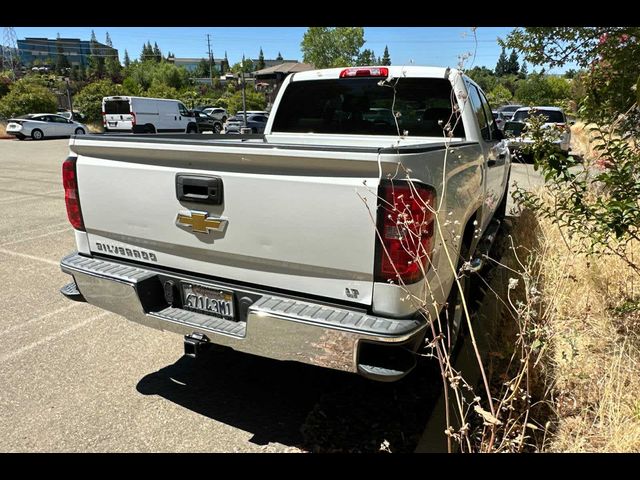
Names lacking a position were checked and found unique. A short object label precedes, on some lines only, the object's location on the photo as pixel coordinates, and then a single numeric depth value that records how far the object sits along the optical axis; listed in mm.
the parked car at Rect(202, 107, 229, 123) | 40719
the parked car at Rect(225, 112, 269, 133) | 28095
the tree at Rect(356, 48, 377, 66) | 53875
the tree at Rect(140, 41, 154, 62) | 128825
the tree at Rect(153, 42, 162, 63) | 136625
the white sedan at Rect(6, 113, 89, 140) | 28016
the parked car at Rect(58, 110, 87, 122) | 34122
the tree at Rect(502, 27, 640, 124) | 3344
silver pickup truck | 2361
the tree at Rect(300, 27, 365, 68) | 52062
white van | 26938
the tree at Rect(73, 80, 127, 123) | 34656
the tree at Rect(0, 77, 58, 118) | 32500
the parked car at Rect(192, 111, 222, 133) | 32062
